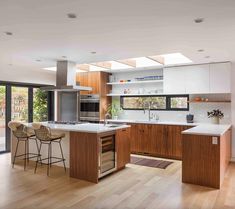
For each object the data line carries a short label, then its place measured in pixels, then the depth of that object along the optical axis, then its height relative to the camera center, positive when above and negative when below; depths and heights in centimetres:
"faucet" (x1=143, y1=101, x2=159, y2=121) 673 -34
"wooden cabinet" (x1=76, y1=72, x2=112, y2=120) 704 +64
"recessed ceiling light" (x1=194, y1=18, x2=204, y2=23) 273 +103
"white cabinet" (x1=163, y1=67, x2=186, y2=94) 595 +64
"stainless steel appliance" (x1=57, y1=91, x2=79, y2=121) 634 -6
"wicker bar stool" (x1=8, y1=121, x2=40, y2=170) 490 -70
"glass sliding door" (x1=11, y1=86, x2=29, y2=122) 660 +2
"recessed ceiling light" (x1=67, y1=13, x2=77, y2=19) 261 +104
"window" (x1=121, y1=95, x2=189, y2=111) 640 +6
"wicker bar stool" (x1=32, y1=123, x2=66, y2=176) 447 -61
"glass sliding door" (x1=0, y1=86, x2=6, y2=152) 632 -29
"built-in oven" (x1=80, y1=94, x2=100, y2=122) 703 -13
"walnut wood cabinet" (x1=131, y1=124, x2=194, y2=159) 570 -95
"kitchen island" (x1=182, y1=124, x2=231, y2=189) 379 -92
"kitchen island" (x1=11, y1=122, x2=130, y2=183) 404 -86
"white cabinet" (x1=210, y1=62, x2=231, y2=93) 540 +64
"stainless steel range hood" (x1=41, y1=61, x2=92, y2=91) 535 +66
